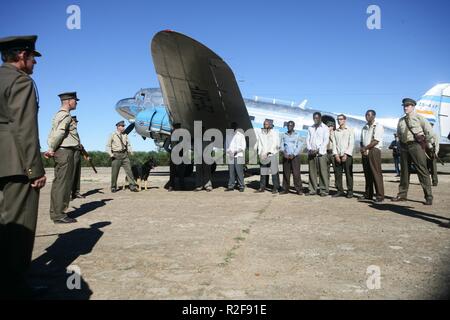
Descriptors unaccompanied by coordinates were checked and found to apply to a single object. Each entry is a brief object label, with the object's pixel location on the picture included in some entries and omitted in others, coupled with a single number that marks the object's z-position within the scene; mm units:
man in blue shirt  9914
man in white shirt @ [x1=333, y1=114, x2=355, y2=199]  9094
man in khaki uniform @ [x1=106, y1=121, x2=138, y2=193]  10570
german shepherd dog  11492
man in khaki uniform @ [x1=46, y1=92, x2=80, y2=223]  6012
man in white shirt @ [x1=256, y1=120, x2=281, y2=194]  10305
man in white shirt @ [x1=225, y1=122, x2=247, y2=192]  10594
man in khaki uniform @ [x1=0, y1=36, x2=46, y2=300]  2682
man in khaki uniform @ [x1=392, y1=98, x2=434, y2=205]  7383
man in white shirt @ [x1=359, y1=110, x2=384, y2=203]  8180
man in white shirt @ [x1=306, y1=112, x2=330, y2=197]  9539
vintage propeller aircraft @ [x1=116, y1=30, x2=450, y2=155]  9711
